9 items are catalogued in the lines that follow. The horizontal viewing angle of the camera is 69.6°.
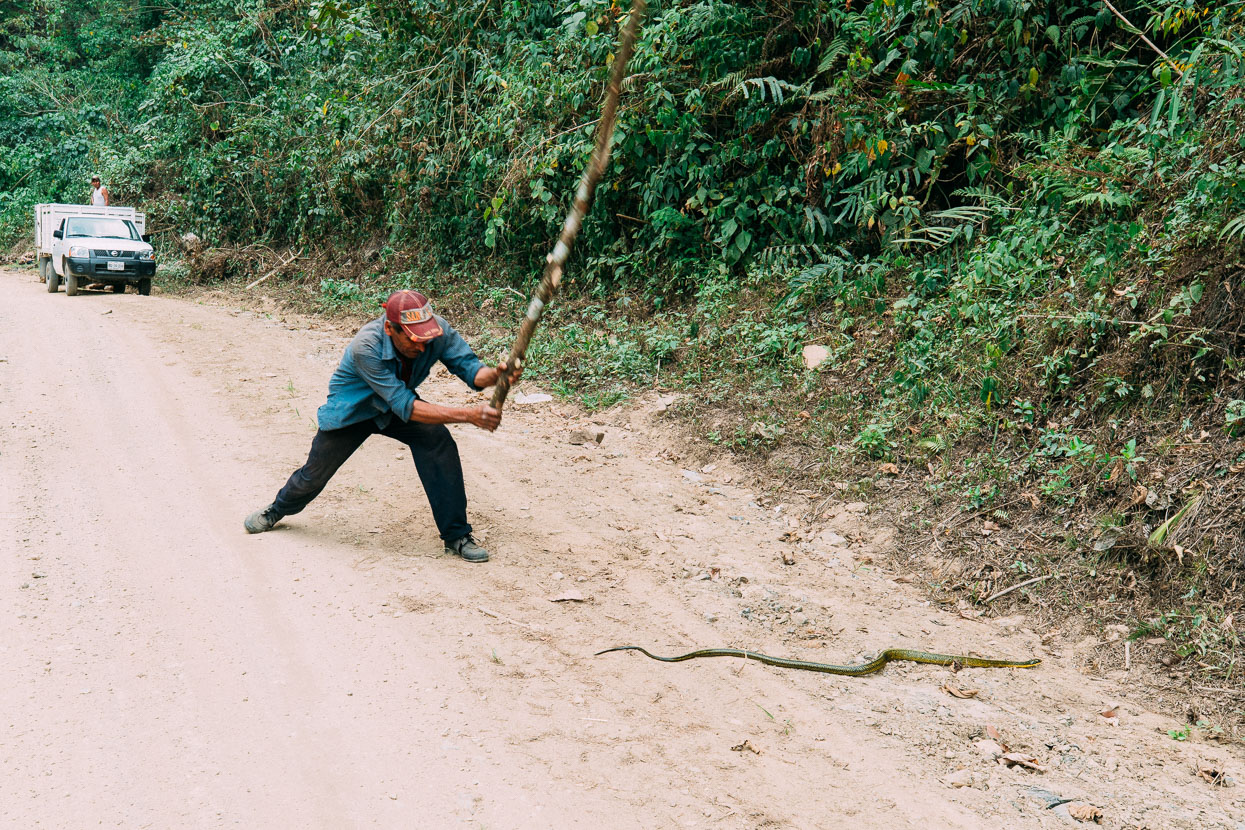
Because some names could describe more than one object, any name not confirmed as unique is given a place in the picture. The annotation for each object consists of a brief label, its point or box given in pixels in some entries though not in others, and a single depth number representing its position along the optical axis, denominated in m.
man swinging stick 5.09
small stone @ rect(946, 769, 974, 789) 3.46
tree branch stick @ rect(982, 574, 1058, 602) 5.11
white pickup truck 15.92
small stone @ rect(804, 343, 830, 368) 7.74
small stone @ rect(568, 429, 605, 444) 7.77
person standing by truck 19.77
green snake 4.32
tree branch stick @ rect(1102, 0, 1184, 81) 6.28
